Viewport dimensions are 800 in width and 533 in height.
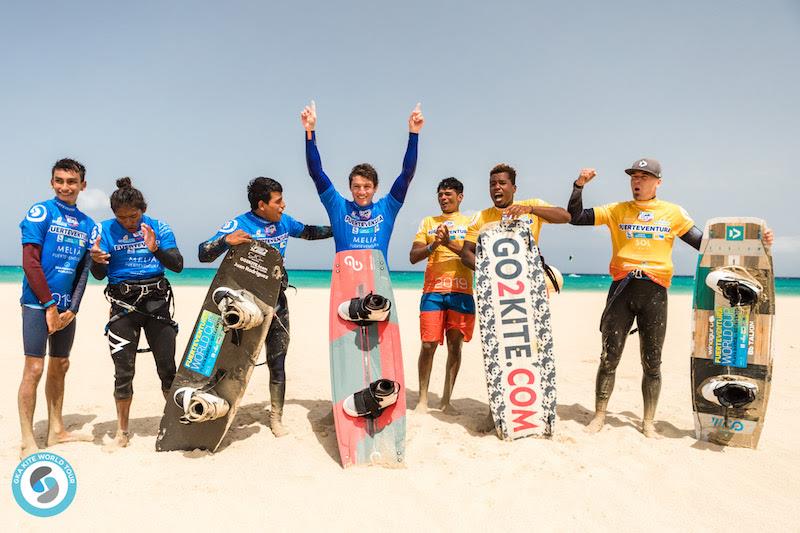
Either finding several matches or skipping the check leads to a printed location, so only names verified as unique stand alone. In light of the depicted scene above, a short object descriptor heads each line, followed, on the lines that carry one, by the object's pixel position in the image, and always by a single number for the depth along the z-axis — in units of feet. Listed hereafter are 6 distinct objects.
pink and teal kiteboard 11.84
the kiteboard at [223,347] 12.26
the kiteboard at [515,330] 13.30
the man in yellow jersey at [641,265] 13.35
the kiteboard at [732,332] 13.30
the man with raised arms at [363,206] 13.70
